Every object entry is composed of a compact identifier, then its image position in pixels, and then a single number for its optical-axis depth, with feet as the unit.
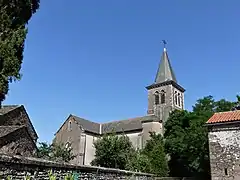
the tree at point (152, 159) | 80.56
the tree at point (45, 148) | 91.41
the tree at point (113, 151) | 88.81
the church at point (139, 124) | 106.89
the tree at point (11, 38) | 27.45
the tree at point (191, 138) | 72.82
